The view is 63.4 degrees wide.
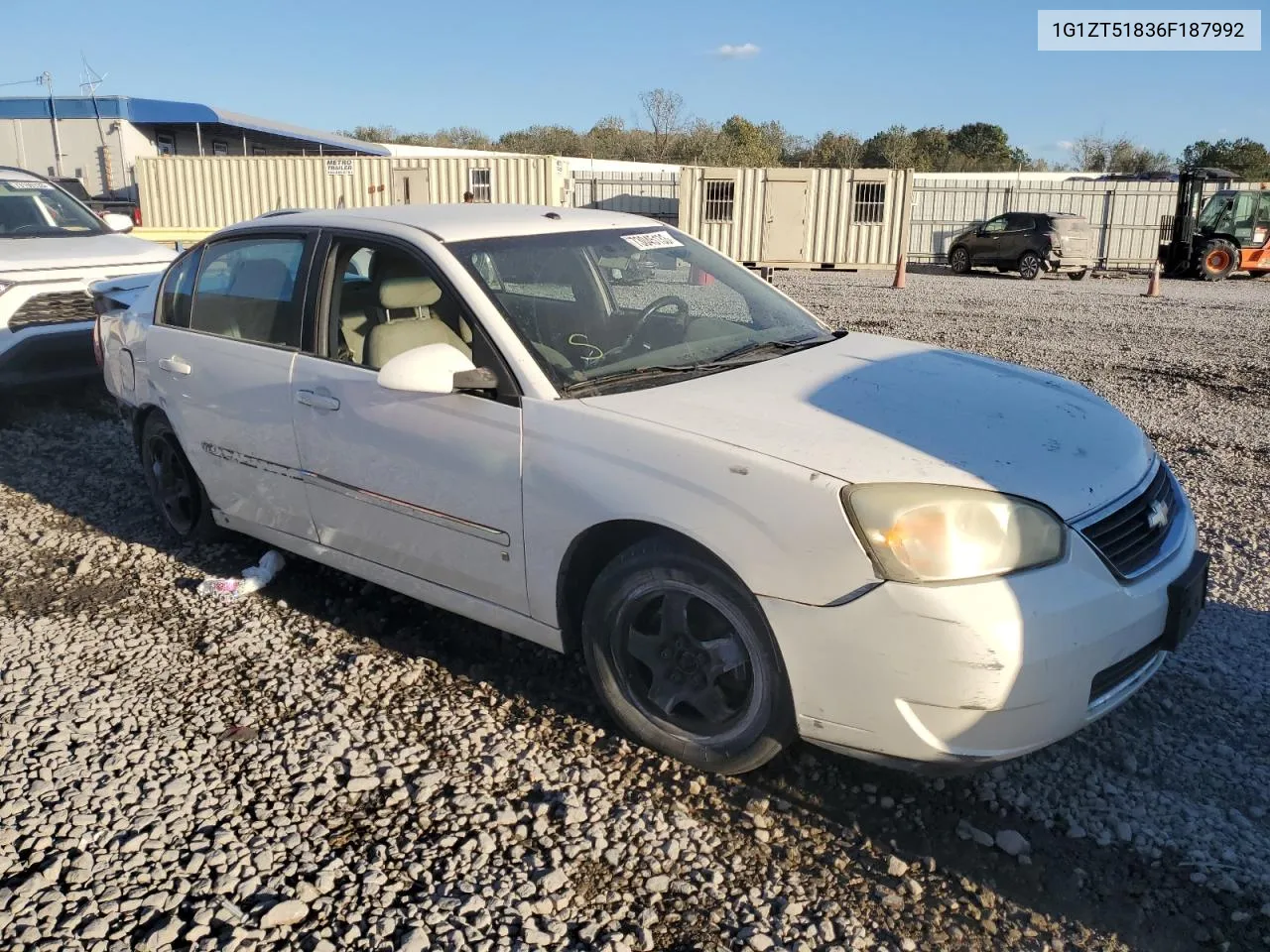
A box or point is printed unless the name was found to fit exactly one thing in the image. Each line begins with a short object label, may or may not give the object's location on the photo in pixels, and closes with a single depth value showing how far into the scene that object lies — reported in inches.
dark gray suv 946.7
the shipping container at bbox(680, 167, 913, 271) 1036.5
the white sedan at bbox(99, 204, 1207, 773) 103.2
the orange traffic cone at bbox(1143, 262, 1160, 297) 768.3
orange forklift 929.5
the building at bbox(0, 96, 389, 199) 1220.5
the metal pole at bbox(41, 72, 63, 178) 1216.2
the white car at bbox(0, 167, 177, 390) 294.4
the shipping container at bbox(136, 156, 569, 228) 1016.9
